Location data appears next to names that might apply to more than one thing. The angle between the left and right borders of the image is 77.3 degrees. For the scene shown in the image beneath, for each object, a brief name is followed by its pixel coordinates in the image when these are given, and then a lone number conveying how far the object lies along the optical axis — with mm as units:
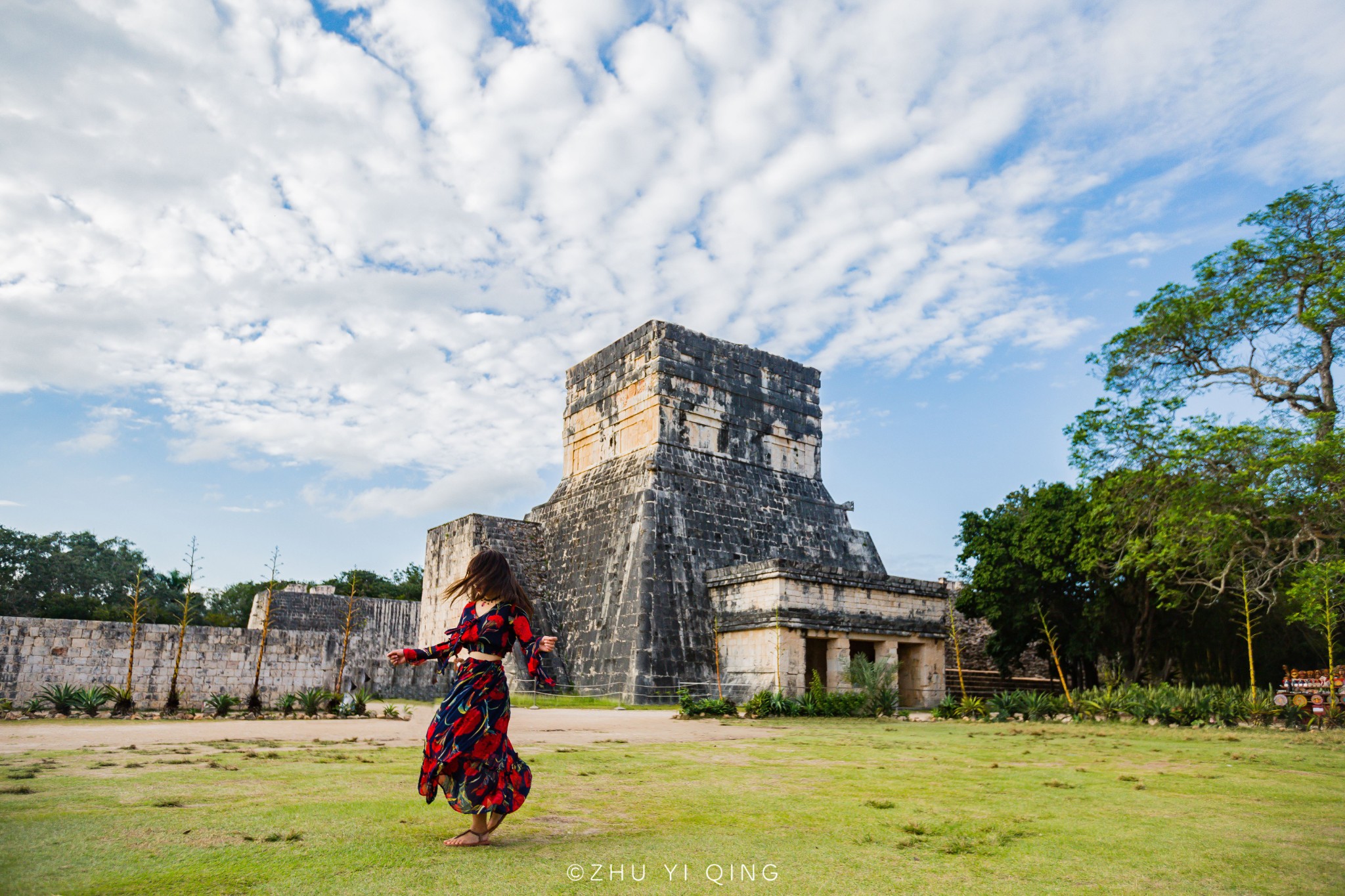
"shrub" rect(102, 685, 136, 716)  11633
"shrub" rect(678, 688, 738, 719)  12742
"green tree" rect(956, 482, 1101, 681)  17719
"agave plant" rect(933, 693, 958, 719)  13344
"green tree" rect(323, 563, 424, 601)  40750
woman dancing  3633
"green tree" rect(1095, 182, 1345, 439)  13906
